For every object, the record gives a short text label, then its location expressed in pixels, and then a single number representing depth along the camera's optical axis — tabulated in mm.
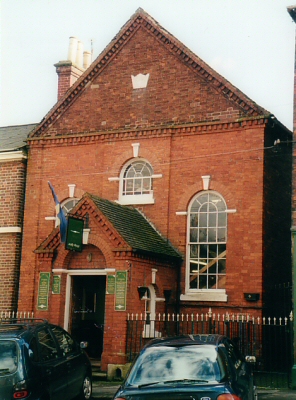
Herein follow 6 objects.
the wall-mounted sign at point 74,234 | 18305
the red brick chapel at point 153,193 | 18812
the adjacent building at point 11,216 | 22172
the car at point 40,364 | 10172
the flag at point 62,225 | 18438
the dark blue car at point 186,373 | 8359
